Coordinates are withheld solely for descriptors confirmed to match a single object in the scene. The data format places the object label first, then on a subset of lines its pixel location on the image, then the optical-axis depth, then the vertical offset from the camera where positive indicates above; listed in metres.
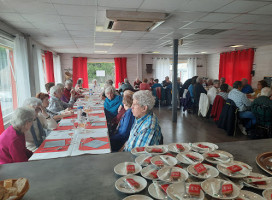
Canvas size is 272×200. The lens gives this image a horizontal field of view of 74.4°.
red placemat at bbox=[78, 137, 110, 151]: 1.60 -0.64
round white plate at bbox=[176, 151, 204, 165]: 1.06 -0.51
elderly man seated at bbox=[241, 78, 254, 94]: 5.71 -0.45
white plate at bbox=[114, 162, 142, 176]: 0.98 -0.52
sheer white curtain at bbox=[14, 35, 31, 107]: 3.87 +0.19
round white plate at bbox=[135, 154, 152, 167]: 1.07 -0.52
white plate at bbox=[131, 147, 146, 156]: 1.19 -0.52
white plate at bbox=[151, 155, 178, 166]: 1.05 -0.51
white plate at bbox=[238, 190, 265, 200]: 0.77 -0.53
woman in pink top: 1.56 -0.55
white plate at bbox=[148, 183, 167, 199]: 0.79 -0.53
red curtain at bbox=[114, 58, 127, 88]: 9.69 +0.35
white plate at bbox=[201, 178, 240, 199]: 0.77 -0.52
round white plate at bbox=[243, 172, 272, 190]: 0.84 -0.53
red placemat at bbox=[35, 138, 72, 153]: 1.58 -0.65
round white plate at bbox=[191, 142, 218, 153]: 1.22 -0.51
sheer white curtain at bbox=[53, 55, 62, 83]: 8.57 +0.35
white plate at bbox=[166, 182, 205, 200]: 0.77 -0.52
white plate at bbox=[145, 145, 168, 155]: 1.19 -0.50
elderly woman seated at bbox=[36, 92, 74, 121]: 2.77 -0.52
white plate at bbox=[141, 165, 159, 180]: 0.94 -0.52
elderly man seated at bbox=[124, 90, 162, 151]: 1.57 -0.45
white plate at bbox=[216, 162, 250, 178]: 0.92 -0.51
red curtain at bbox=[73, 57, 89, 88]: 9.23 +0.36
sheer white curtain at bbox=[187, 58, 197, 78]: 10.54 +0.50
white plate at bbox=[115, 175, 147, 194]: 0.83 -0.53
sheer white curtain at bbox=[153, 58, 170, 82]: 10.19 +0.45
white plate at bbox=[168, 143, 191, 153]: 1.21 -0.51
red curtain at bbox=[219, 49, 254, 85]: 7.46 +0.41
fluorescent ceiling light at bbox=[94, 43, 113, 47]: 5.93 +1.04
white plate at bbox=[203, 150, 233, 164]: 1.07 -0.51
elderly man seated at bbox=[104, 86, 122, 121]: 3.46 -0.54
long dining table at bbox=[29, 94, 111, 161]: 1.54 -0.64
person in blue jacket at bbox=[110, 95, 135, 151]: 2.38 -0.77
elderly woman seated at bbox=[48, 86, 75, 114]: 3.48 -0.46
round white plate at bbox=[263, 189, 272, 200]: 0.77 -0.52
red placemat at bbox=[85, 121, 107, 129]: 2.24 -0.63
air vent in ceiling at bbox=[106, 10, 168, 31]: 2.66 +0.87
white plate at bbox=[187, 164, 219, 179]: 0.92 -0.52
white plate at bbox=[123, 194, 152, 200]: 0.78 -0.53
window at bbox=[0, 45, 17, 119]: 3.54 -0.12
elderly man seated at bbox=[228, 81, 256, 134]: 3.83 -0.67
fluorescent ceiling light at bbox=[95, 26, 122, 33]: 3.64 +0.98
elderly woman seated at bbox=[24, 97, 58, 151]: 2.03 -0.61
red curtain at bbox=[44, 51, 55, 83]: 6.37 +0.40
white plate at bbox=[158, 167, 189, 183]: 0.90 -0.51
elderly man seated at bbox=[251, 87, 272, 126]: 3.35 -0.65
